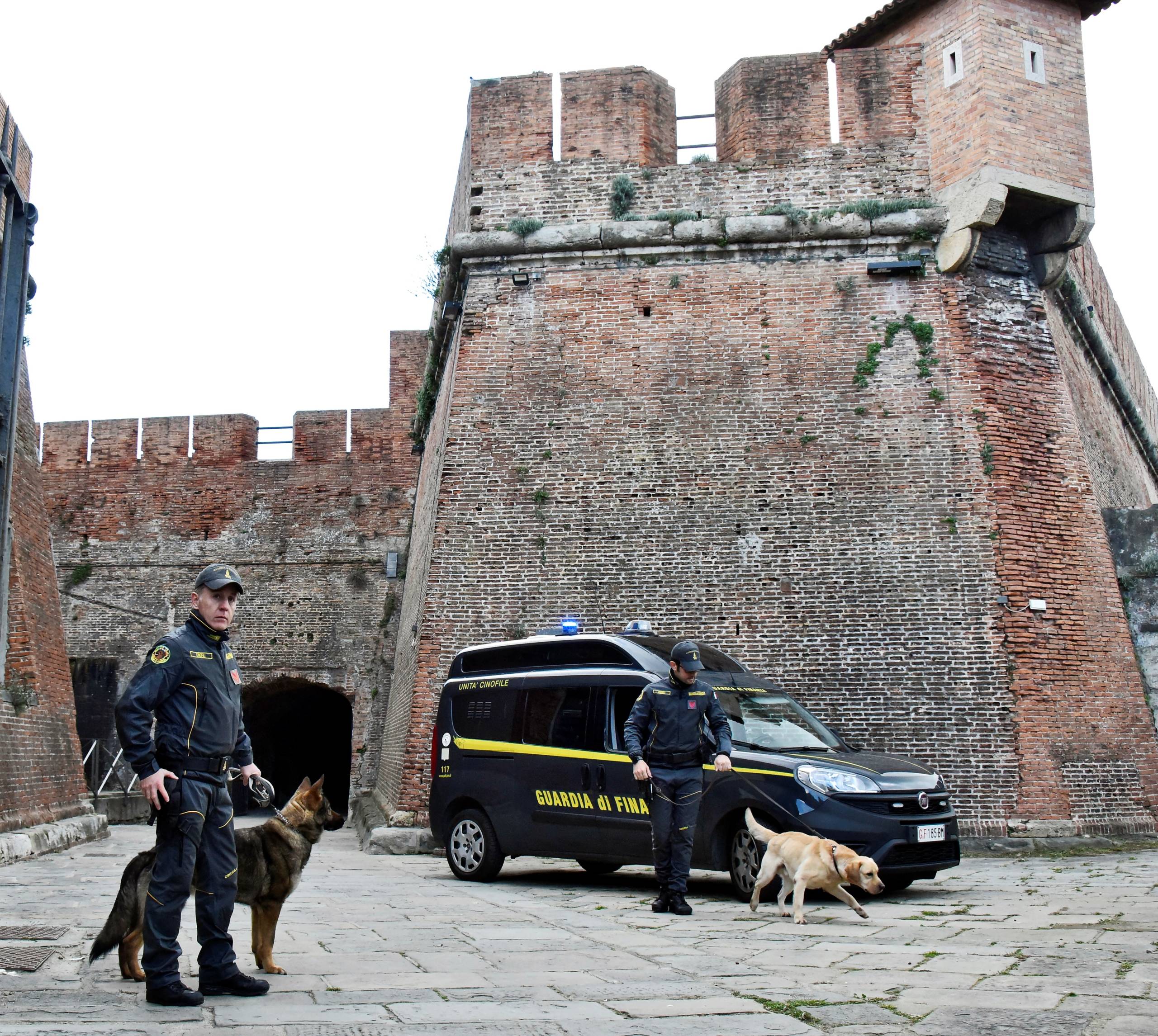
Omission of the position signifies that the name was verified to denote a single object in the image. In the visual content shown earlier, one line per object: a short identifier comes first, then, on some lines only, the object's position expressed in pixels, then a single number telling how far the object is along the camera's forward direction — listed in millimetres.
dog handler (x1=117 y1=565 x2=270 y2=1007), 4297
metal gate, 10844
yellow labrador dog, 6750
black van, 7547
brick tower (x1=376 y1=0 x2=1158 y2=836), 11336
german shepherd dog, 4574
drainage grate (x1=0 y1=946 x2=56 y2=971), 4832
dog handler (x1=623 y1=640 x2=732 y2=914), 7047
